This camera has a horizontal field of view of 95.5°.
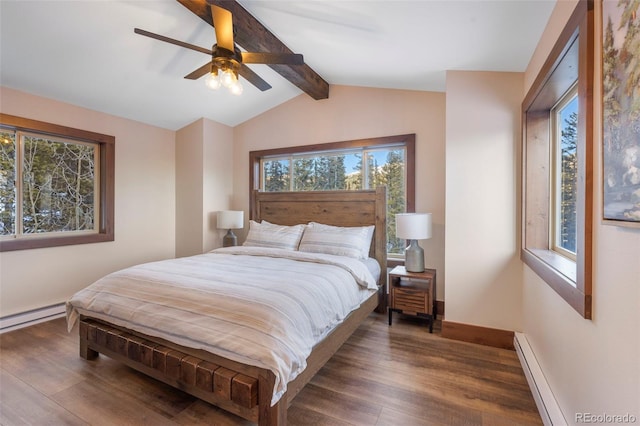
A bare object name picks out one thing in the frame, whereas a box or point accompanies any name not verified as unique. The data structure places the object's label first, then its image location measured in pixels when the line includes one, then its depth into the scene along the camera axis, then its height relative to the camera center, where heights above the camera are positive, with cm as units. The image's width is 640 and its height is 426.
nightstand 288 -85
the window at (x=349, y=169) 362 +58
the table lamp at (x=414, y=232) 293 -22
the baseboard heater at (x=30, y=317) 292 -114
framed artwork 91 +34
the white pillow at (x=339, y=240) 315 -34
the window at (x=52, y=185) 307 +30
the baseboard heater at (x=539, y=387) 156 -110
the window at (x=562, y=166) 125 +29
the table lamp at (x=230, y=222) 421 -17
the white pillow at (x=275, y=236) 351 -32
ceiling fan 188 +110
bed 152 -91
